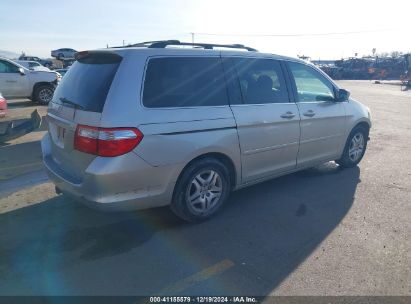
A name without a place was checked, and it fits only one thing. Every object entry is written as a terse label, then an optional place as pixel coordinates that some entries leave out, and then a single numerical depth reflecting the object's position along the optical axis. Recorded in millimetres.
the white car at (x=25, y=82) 12734
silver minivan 3160
